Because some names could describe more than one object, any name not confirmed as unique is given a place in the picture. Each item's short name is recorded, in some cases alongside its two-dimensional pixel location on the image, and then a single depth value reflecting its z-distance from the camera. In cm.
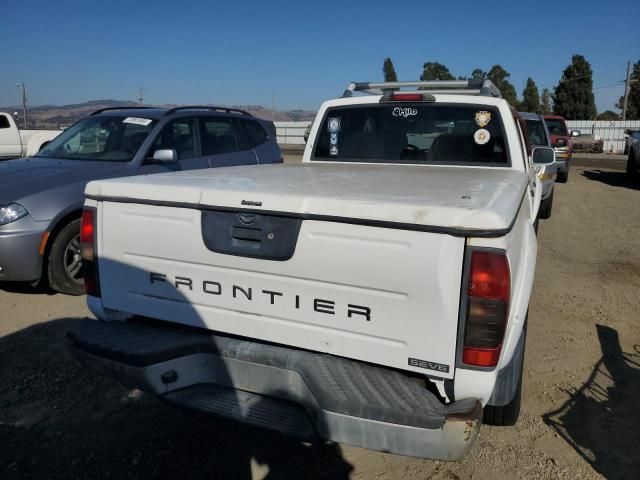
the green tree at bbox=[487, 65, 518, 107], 5303
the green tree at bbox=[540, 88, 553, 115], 6769
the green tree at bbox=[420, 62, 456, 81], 5411
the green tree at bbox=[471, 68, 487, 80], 5447
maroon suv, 1329
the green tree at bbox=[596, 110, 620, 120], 7748
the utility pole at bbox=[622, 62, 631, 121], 4677
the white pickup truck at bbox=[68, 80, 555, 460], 201
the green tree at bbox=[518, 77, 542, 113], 5519
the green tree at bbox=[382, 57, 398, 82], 5354
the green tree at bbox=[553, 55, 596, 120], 5206
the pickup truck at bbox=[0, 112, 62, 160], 1382
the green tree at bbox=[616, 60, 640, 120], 5675
